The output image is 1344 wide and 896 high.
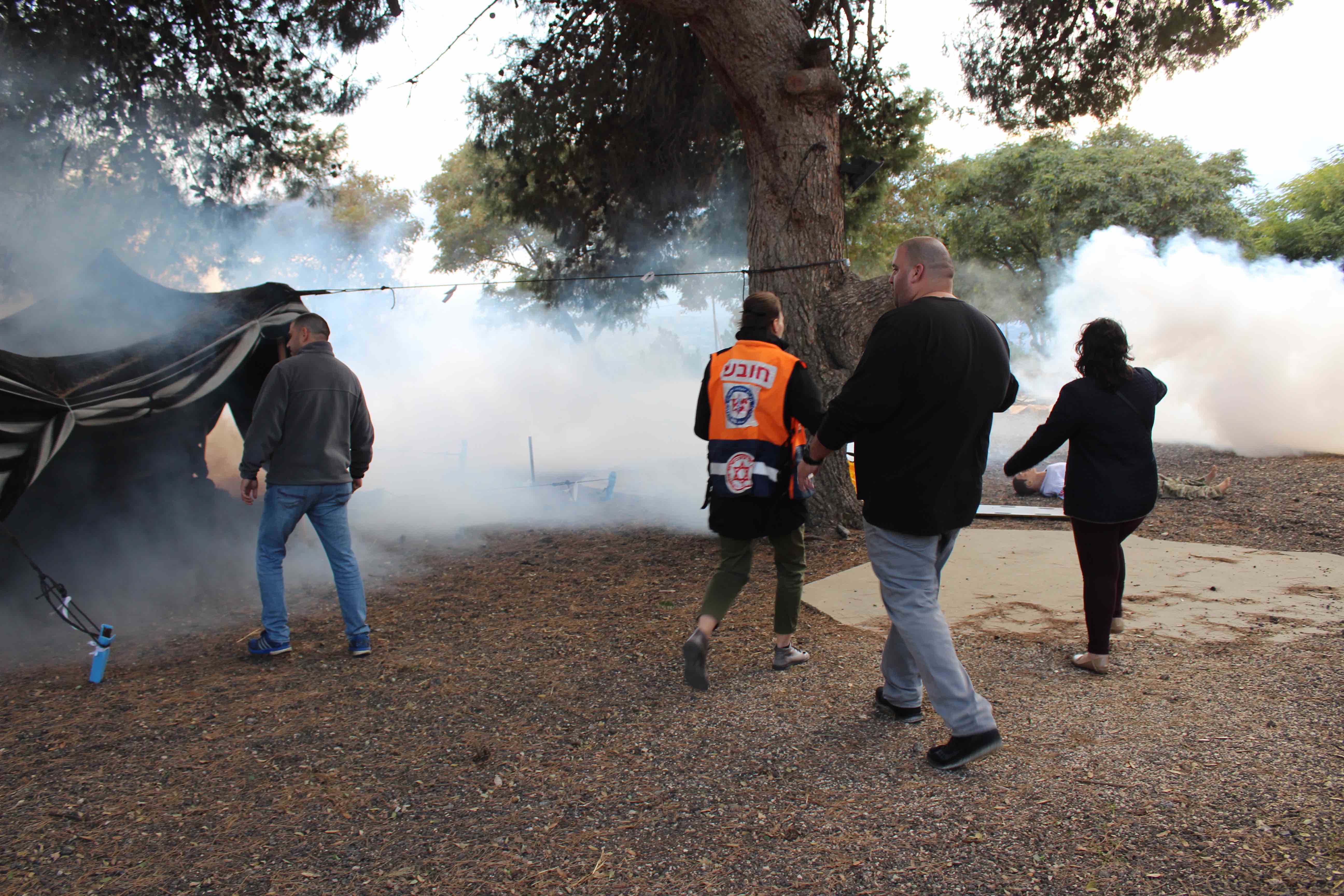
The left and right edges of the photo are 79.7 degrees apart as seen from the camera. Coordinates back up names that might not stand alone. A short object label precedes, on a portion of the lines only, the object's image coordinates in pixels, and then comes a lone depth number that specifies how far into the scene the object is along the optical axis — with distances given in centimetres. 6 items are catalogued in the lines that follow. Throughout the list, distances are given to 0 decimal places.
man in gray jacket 420
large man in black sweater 275
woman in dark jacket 355
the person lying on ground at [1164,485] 848
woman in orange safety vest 353
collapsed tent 467
